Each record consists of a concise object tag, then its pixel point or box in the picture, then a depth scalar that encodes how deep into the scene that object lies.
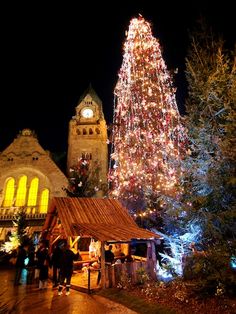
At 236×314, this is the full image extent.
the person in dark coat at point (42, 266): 12.12
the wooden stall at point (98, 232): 11.64
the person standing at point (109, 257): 12.76
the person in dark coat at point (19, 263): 13.83
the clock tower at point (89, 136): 36.38
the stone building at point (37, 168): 31.30
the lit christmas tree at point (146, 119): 16.22
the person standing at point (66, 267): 10.88
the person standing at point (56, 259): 12.18
